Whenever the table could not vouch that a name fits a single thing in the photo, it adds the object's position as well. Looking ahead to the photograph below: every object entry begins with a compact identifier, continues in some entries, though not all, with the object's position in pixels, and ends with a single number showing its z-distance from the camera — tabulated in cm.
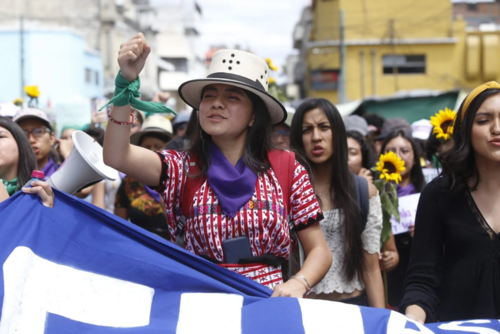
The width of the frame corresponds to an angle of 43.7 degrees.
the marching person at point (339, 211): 358
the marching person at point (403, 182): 462
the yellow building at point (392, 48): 3050
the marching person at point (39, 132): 476
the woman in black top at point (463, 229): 246
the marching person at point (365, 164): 423
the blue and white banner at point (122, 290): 230
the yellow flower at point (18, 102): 769
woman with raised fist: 246
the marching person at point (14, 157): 347
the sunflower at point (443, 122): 418
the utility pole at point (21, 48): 3045
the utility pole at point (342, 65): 2856
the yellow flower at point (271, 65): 648
